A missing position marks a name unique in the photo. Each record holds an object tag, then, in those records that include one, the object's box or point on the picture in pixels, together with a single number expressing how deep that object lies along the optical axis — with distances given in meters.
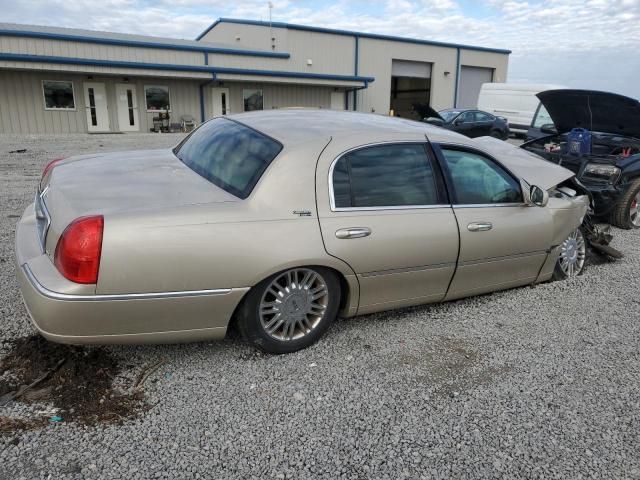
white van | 23.52
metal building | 21.21
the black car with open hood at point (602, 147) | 7.02
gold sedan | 2.76
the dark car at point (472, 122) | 19.67
